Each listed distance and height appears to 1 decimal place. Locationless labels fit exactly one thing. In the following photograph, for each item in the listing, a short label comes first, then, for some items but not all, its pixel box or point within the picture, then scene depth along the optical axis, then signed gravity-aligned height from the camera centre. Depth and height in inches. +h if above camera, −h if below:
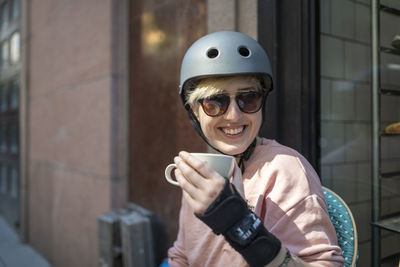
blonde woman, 35.7 -6.4
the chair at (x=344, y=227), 43.4 -14.2
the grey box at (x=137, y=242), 112.1 -40.9
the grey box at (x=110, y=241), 122.3 -44.3
